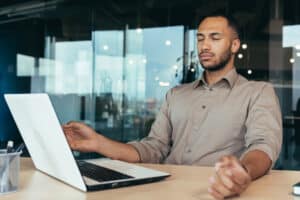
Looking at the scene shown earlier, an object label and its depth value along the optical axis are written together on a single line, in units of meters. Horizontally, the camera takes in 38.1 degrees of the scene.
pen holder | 0.88
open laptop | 0.83
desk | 0.86
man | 1.37
